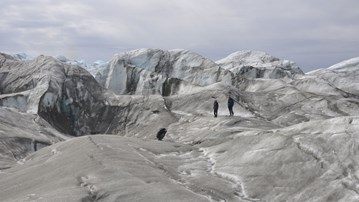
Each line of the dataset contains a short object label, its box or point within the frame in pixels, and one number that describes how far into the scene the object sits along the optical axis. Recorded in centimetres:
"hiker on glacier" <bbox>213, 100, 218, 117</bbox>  5321
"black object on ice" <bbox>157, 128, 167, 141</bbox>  3903
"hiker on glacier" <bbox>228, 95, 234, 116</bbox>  5186
